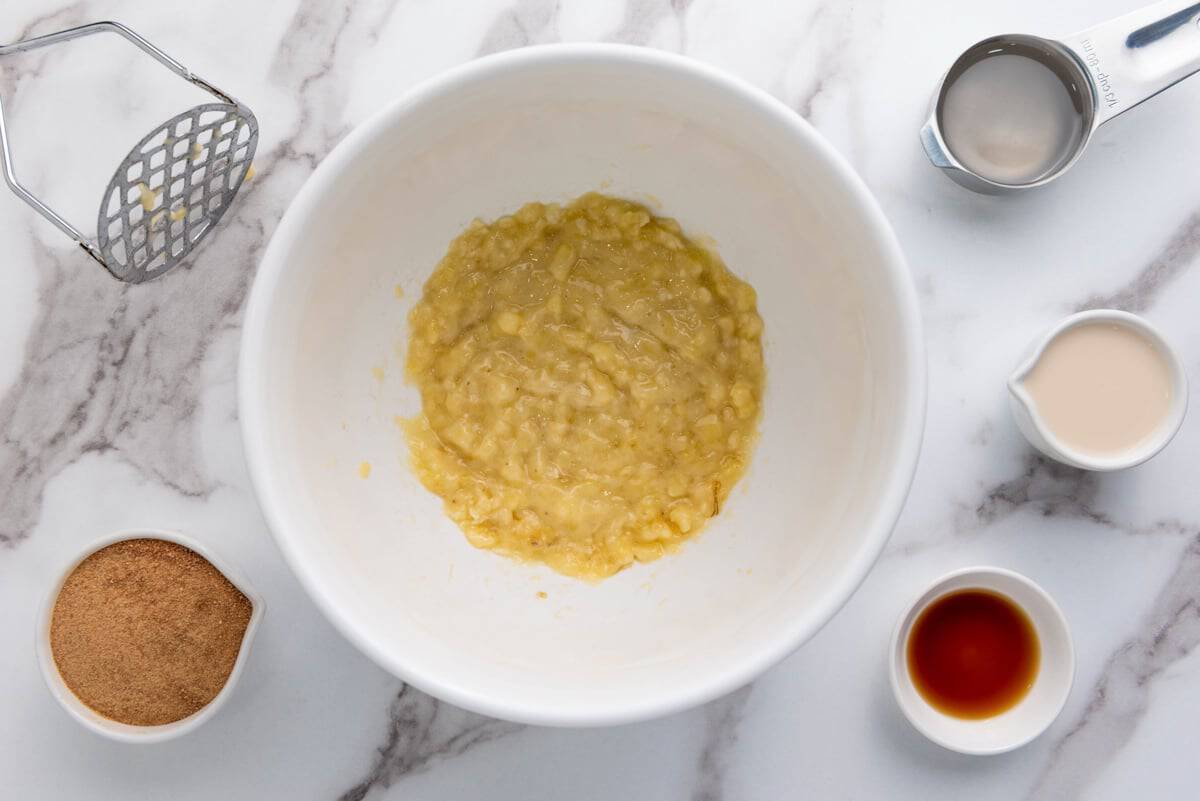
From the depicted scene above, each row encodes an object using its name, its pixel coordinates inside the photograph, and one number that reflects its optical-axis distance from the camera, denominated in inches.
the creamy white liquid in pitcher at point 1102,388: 27.7
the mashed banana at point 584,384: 27.4
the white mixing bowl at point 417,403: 24.8
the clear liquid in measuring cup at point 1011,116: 27.8
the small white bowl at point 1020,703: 27.7
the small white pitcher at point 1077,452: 27.4
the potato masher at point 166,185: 26.9
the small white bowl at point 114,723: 27.2
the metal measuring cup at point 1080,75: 27.3
